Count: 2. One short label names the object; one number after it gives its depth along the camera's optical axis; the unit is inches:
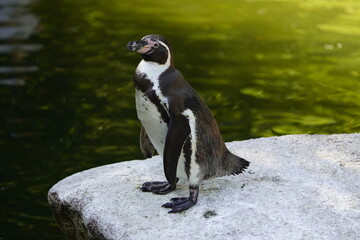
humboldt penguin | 234.5
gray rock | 236.1
